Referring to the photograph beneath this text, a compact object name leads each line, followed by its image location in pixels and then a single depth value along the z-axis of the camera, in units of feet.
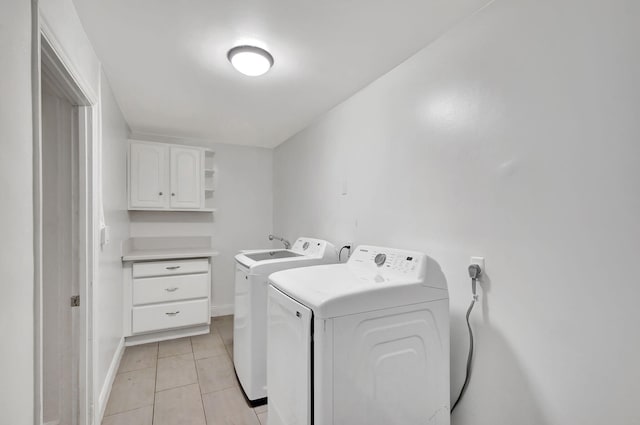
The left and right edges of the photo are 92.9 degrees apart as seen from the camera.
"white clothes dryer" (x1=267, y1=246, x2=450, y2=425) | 3.78
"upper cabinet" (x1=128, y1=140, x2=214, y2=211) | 10.36
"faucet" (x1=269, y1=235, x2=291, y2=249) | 11.35
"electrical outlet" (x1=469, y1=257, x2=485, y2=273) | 4.53
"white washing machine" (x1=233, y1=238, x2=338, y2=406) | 6.65
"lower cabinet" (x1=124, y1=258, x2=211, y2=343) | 9.66
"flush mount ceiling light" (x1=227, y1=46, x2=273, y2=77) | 5.65
